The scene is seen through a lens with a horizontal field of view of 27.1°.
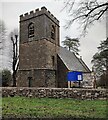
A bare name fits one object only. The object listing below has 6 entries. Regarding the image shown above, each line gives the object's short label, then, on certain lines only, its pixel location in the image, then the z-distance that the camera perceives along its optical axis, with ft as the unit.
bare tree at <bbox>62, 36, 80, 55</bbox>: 166.50
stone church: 91.19
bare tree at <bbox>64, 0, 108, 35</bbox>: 36.19
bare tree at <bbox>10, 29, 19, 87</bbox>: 112.43
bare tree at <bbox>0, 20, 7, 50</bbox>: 99.09
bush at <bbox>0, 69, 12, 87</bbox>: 105.70
